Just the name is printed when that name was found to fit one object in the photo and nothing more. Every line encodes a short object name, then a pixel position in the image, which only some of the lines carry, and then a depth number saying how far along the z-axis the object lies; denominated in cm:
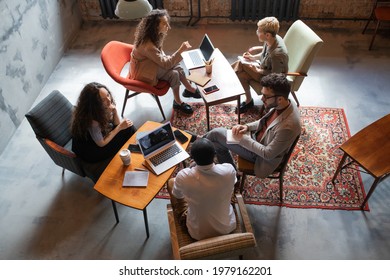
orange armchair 380
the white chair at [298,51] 370
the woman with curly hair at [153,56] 366
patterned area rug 343
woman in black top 299
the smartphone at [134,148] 319
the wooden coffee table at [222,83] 364
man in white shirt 229
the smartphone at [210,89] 369
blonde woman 357
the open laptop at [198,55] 400
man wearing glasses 277
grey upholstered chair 317
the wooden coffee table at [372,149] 304
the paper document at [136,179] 295
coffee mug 304
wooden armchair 212
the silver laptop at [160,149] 303
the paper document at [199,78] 376
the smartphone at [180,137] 327
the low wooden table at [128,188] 285
